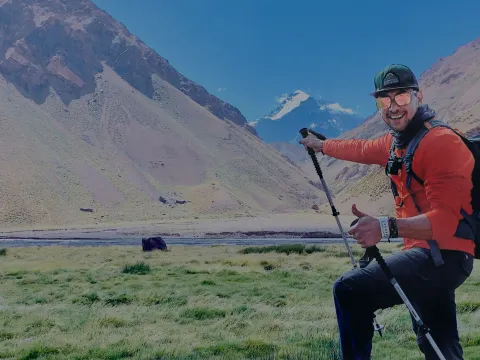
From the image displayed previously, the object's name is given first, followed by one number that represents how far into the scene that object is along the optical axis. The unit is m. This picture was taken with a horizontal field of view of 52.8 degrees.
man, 3.76
